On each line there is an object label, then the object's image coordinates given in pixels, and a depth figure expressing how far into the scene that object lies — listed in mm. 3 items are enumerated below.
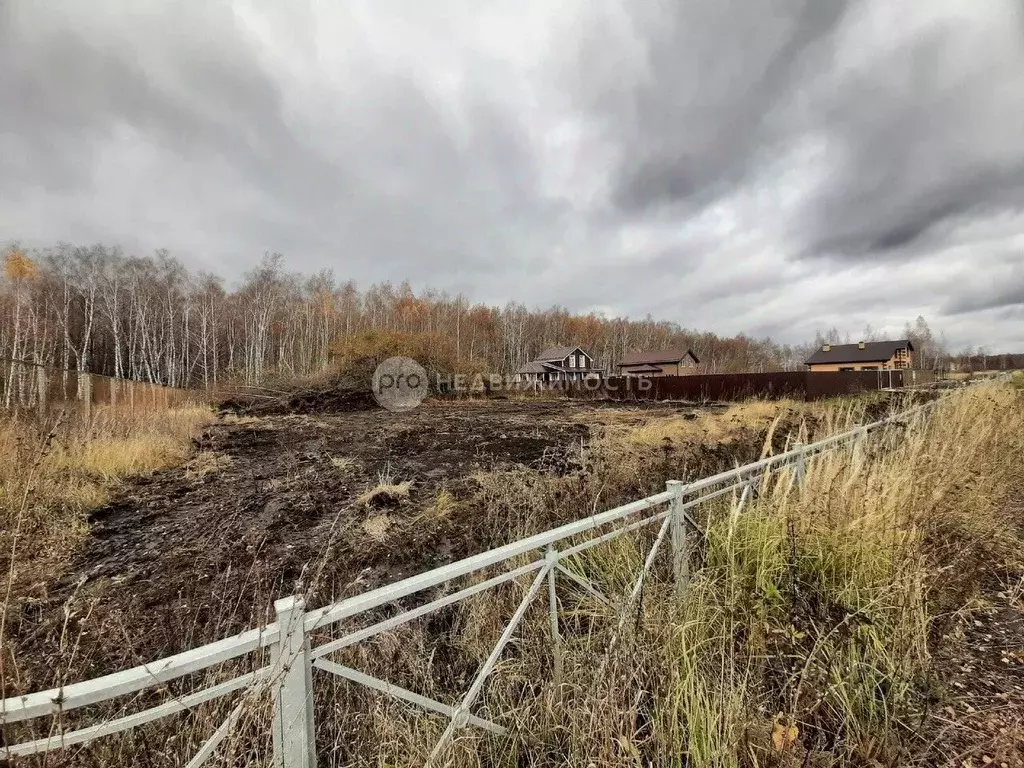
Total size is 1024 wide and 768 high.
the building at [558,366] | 40844
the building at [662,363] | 45500
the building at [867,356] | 45344
